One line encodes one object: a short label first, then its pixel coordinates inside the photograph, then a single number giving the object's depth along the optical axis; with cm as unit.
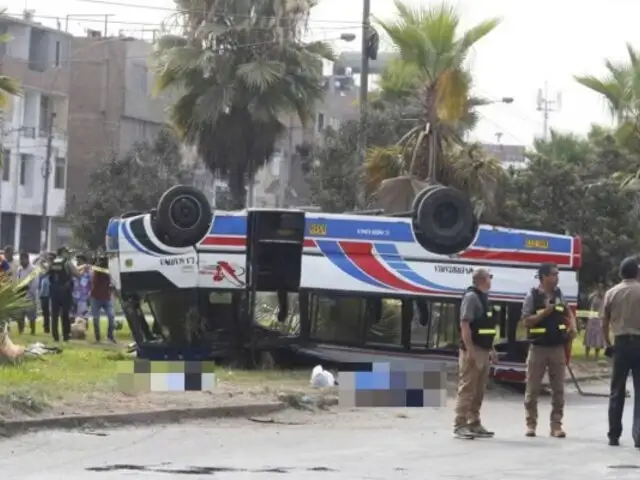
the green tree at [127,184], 4591
